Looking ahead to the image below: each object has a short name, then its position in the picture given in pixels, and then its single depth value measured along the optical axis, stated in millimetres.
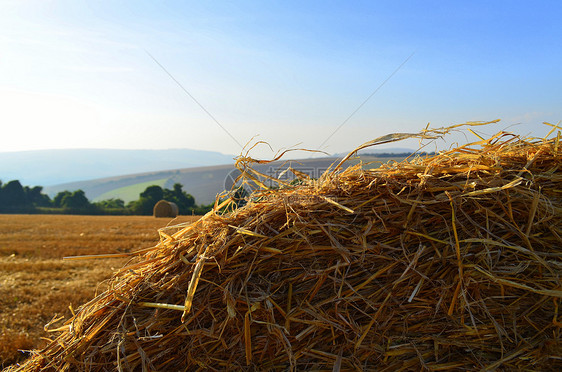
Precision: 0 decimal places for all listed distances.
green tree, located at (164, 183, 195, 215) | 42753
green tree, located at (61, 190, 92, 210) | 47366
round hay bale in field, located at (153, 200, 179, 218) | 27578
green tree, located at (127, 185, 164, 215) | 41750
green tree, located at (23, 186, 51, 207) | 52906
